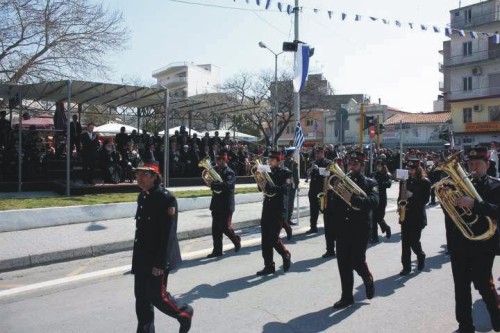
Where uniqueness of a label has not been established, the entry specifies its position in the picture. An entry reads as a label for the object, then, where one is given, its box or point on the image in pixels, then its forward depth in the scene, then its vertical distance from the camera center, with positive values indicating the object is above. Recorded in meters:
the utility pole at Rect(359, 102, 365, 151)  17.27 +1.45
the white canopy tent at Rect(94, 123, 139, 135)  23.97 +1.66
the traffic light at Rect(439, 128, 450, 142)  21.73 +1.13
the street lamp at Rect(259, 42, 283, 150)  37.43 +7.74
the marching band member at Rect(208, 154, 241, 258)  8.64 -0.85
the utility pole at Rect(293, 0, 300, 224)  14.50 +3.97
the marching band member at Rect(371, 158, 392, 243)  10.41 -0.66
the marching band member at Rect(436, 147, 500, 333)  4.65 -0.98
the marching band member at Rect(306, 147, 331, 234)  10.86 -0.56
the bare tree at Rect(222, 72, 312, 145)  49.44 +6.76
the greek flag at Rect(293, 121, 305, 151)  13.12 +0.60
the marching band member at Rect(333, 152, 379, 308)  5.78 -0.99
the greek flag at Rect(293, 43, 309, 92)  14.53 +2.89
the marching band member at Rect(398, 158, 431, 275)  7.50 -0.84
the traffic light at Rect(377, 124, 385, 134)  21.86 +1.49
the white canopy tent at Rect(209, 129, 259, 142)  32.00 +1.61
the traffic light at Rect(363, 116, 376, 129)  18.11 +1.46
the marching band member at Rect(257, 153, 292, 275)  7.29 -0.92
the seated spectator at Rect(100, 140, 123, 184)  15.65 -0.07
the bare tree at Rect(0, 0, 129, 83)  19.34 +5.02
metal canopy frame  14.60 +2.40
